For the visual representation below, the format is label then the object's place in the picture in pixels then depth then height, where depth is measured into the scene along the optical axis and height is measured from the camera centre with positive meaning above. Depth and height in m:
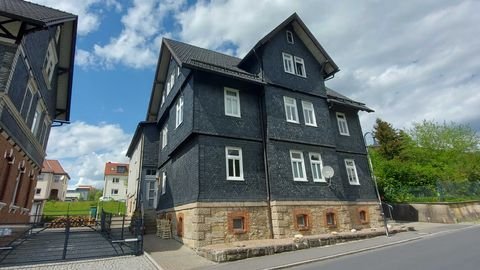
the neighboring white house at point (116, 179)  68.02 +11.41
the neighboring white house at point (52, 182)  51.75 +9.63
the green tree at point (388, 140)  34.75 +8.77
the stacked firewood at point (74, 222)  23.86 +0.46
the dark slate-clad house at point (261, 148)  12.78 +3.76
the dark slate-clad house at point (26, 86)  9.70 +6.38
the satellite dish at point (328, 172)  15.26 +2.26
